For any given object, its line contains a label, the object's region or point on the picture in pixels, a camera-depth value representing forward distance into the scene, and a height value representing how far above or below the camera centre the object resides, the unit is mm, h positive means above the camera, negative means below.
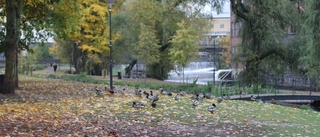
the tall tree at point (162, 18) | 37438 +4918
